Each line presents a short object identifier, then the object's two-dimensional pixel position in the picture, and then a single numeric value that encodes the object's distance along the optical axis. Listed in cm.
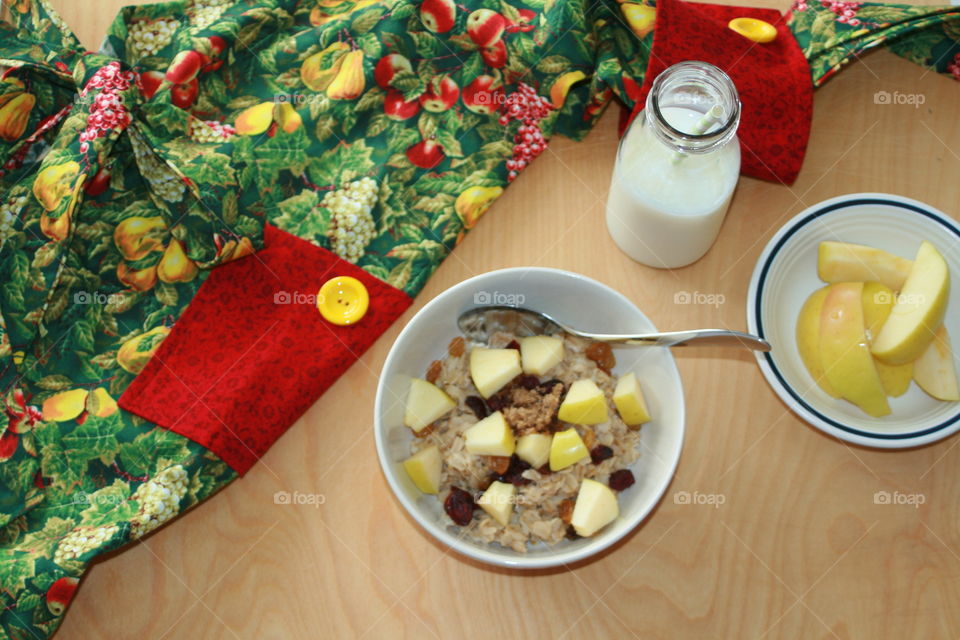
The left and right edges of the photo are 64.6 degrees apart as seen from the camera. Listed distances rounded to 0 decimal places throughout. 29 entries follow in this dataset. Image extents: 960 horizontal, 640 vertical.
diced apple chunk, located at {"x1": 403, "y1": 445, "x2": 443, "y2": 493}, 94
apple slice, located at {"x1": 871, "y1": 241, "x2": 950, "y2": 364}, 98
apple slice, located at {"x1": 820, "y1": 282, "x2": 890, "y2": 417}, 100
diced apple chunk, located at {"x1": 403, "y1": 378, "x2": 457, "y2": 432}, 97
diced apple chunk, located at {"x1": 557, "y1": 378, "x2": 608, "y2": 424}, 94
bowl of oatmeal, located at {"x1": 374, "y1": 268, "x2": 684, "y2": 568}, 92
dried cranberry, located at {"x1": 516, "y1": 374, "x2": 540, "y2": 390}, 98
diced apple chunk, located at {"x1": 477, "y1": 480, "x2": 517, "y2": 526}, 91
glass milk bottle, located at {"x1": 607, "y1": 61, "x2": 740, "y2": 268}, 91
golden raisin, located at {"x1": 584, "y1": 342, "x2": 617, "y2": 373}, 99
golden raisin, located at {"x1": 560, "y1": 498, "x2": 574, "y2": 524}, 93
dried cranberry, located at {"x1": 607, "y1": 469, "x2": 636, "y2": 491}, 95
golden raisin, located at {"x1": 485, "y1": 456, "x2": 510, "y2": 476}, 94
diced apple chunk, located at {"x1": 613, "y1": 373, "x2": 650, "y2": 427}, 95
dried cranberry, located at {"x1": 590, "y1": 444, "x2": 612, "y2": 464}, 95
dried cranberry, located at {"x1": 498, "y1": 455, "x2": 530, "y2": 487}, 95
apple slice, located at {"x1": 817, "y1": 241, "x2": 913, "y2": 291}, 105
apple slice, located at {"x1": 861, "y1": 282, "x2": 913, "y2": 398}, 103
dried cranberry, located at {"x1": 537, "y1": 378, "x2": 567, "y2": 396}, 97
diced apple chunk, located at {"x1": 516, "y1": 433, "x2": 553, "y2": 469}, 94
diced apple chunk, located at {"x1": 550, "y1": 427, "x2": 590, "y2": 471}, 93
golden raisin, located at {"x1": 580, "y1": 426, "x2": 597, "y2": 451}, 95
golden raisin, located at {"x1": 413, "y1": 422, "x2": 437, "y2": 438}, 98
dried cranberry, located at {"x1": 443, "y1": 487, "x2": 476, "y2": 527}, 92
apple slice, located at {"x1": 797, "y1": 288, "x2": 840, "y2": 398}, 104
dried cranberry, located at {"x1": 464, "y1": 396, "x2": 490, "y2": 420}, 98
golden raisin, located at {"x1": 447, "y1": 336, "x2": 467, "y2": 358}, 101
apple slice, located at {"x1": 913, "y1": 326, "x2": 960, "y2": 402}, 101
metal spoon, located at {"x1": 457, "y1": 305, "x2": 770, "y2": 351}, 92
